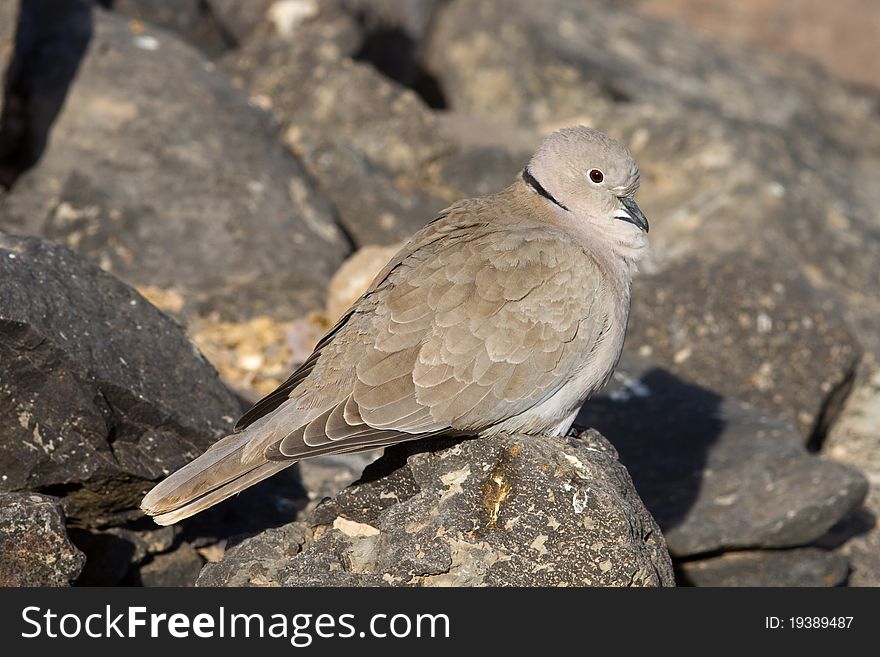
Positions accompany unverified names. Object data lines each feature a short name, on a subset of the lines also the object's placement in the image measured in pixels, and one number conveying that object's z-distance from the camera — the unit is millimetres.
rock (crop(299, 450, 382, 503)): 12961
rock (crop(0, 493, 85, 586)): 9453
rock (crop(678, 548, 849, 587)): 13609
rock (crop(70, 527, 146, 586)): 11047
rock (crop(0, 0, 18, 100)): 16375
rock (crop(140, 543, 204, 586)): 11578
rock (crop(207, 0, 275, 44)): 23453
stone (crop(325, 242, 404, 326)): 16219
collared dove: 10187
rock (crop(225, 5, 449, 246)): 19375
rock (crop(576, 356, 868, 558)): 13445
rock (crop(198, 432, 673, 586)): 9414
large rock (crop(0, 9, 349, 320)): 16812
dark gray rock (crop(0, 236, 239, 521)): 10328
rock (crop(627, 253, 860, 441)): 17016
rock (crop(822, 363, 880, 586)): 15547
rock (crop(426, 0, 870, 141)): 25297
